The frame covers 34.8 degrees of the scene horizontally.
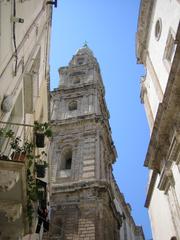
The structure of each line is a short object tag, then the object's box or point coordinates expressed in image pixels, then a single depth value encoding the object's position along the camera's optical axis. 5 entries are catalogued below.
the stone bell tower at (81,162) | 16.36
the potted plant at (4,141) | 5.36
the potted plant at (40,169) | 6.75
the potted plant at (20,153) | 4.58
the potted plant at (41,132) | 6.21
